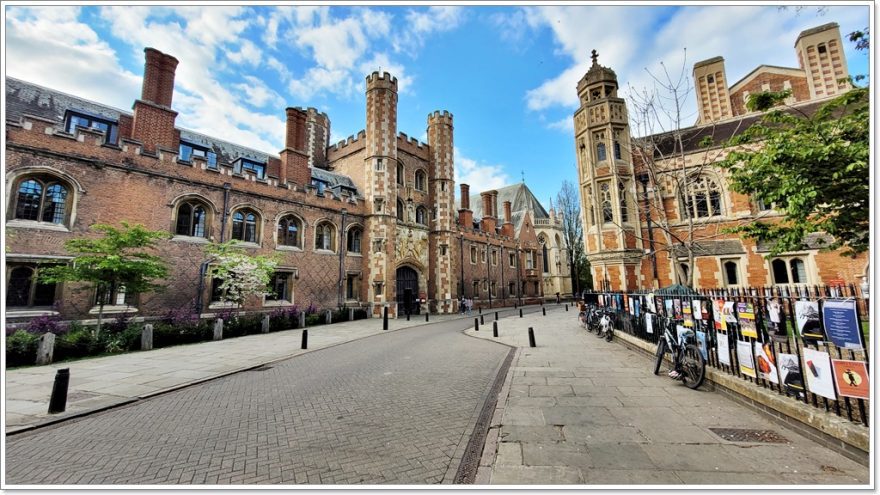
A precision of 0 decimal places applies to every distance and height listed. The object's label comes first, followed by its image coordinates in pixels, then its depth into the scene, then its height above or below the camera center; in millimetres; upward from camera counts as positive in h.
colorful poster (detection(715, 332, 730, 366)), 5512 -1034
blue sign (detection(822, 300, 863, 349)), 3449 -434
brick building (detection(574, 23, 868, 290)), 16906 +4382
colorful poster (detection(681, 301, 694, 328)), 6617 -567
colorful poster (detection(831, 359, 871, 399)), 3309 -959
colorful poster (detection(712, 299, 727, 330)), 5661 -496
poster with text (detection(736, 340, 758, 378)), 4844 -1076
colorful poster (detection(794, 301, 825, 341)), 3904 -441
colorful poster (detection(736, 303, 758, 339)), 4945 -527
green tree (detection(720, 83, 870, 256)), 5758 +2064
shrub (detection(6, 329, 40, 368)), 8867 -1280
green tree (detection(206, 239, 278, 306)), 15281 +1136
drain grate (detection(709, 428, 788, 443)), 3840 -1755
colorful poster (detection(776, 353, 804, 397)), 4090 -1124
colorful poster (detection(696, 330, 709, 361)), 5930 -1022
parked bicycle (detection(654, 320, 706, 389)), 5789 -1334
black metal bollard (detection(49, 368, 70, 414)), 5434 -1516
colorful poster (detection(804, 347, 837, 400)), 3559 -970
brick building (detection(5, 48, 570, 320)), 12859 +4888
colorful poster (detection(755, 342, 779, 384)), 4441 -1066
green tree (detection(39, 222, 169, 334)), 11008 +1088
